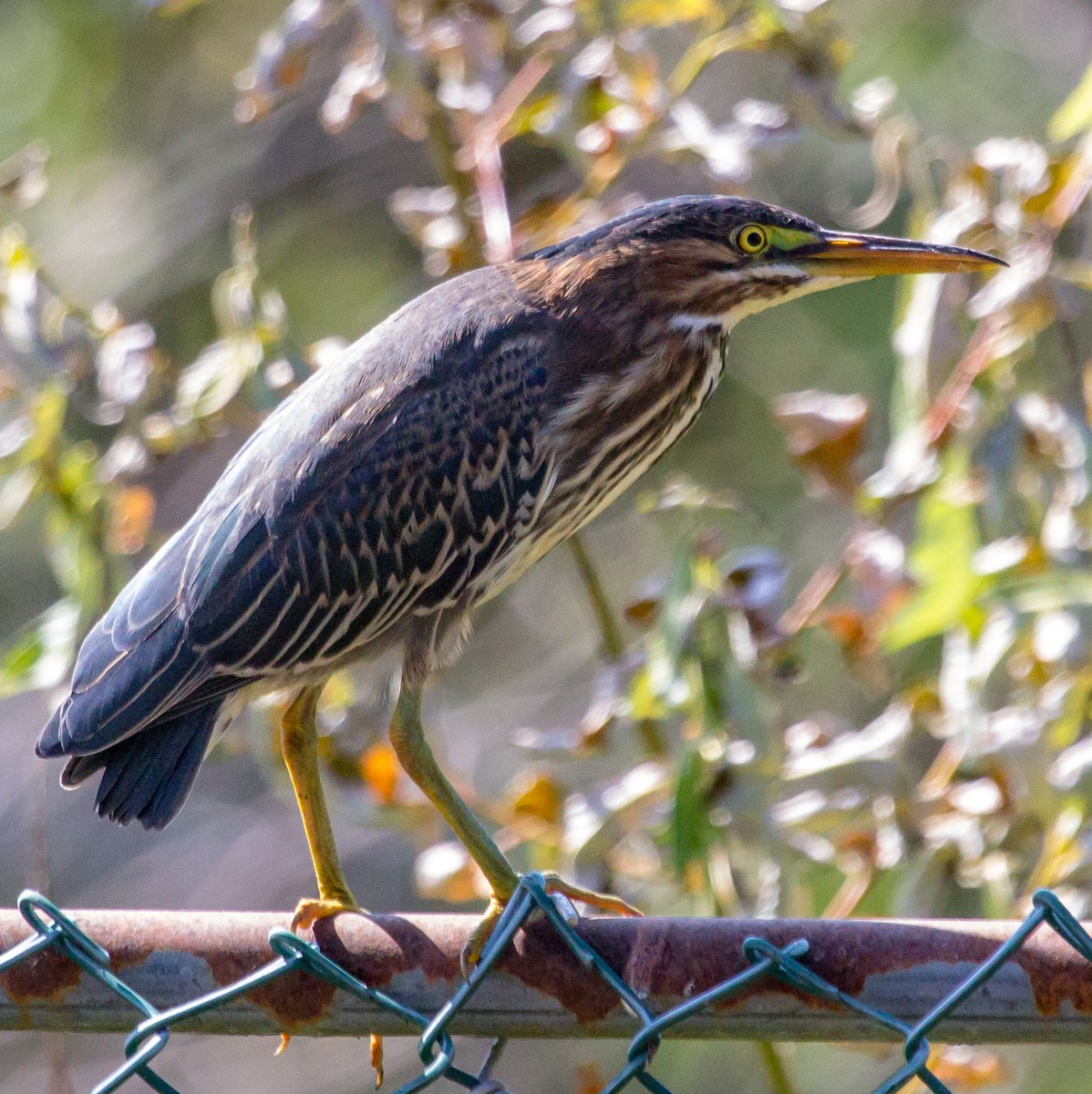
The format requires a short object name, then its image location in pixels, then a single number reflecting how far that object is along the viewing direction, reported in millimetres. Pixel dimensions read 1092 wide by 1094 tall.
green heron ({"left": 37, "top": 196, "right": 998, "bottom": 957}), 5344
